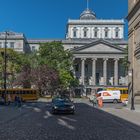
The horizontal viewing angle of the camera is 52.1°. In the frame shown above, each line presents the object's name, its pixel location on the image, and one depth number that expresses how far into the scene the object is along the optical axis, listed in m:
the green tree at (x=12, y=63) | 34.50
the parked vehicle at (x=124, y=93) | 27.87
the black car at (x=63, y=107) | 12.02
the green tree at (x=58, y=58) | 35.84
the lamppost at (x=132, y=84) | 14.37
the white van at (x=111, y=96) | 27.46
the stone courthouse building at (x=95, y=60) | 44.51
